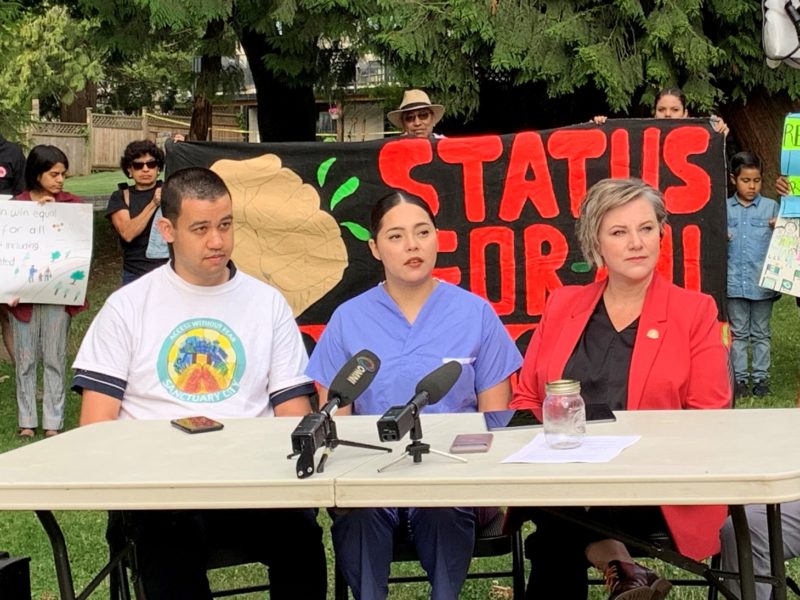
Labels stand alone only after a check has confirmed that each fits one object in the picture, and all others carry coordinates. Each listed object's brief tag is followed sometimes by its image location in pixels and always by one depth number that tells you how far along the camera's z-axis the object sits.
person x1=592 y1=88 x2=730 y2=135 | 6.59
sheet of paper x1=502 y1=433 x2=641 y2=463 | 2.57
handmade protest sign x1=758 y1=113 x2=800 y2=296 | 6.26
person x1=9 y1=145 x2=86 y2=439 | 7.17
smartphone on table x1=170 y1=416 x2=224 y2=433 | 3.20
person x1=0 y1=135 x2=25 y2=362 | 7.48
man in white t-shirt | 3.61
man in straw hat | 7.01
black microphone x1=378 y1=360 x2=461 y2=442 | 2.57
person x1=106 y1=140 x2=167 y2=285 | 7.23
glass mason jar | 2.77
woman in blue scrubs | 3.64
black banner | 6.19
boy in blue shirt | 7.62
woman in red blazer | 3.31
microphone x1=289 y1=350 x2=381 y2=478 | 2.64
